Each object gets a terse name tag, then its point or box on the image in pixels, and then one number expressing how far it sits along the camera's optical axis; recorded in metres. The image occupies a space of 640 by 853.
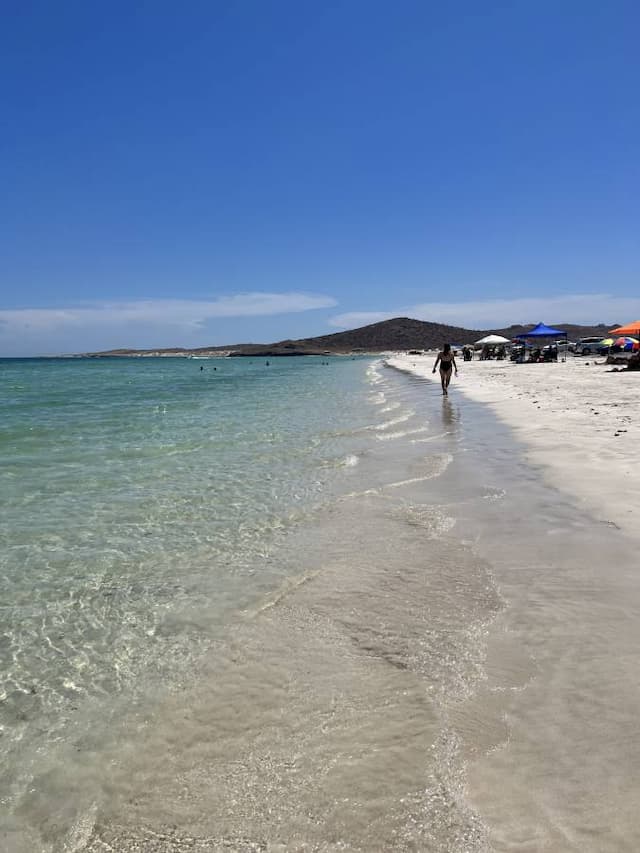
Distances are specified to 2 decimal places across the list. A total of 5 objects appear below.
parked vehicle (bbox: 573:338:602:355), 56.68
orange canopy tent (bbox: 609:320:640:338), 29.61
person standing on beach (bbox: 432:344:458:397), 23.00
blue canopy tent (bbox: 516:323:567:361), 44.35
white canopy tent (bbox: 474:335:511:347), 62.28
